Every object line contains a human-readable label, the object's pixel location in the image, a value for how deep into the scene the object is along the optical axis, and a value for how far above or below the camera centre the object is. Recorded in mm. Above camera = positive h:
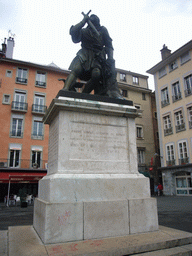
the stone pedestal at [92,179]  3568 -71
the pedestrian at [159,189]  26270 -1749
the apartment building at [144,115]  33000 +9932
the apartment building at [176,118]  24516 +6891
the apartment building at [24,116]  24594 +7300
